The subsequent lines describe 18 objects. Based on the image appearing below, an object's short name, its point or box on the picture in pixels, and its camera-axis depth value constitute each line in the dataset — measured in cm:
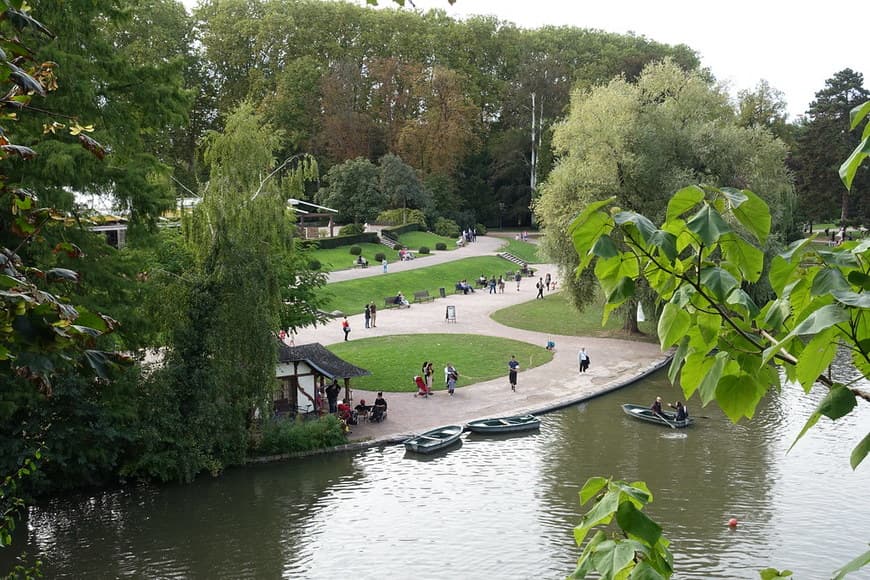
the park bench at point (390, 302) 5302
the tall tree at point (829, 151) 7638
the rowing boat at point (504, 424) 2859
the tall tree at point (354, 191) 7469
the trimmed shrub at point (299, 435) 2647
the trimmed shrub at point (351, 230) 7056
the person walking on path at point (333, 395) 2981
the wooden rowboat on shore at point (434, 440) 2650
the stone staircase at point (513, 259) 7278
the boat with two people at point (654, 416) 2948
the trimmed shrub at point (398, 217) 7838
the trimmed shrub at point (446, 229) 8106
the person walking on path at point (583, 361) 3662
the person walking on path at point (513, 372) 3356
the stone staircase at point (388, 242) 7238
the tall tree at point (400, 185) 7725
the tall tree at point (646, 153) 3969
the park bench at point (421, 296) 5522
